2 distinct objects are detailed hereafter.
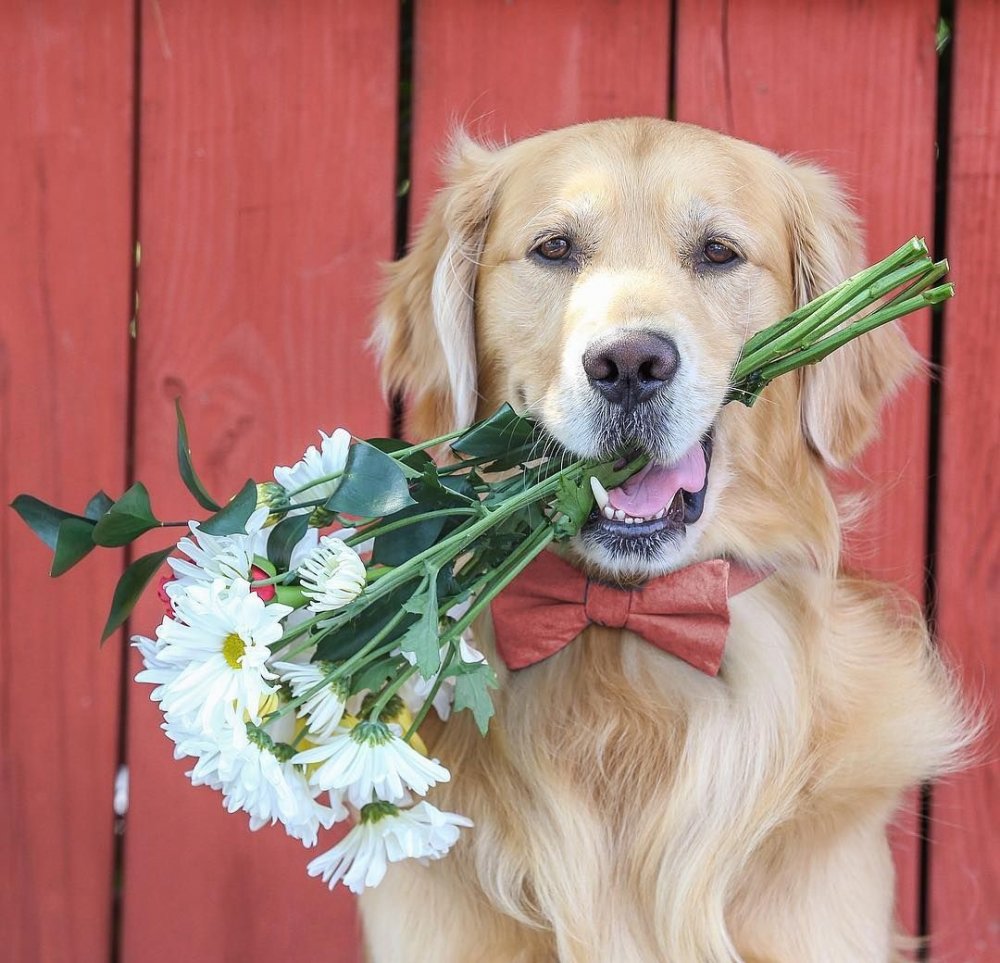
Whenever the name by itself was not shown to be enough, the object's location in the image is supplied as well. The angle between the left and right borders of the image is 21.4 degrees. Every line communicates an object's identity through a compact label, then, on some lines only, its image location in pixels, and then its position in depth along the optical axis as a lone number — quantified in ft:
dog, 3.89
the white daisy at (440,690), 3.71
